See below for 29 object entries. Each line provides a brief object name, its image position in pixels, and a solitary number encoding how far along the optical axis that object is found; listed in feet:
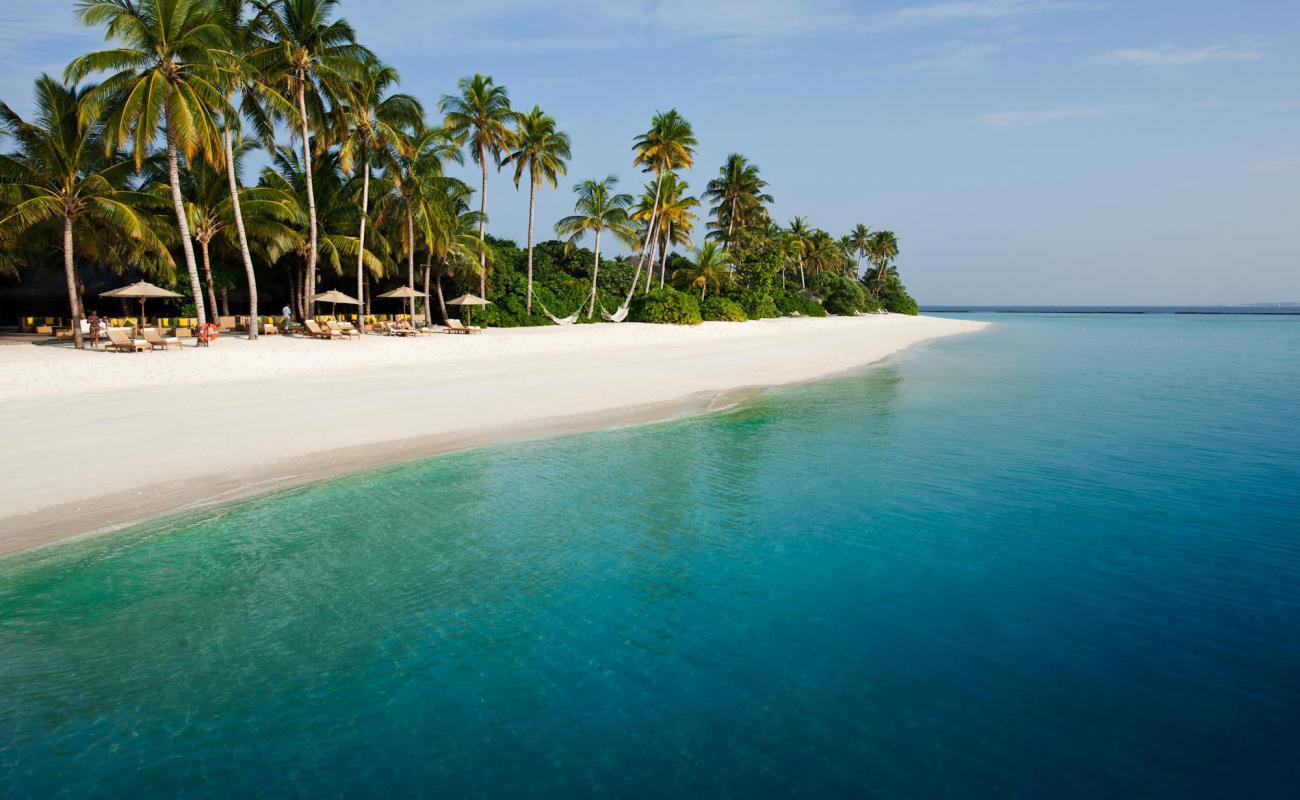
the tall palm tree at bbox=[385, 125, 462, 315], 98.12
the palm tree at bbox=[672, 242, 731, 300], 155.84
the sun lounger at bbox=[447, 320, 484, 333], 103.04
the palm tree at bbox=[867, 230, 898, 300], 287.07
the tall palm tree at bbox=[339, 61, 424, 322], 91.61
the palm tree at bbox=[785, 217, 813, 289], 234.17
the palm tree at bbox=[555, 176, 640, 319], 125.90
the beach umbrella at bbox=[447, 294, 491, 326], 104.99
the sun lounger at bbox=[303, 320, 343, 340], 86.43
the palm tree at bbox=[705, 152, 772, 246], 190.08
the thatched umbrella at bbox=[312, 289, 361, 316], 94.22
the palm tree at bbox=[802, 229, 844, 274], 238.07
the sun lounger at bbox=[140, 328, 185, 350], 66.85
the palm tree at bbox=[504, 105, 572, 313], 114.11
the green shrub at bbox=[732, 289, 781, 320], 162.44
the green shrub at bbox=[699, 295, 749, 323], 144.46
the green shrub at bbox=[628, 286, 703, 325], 131.03
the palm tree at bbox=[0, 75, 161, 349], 72.49
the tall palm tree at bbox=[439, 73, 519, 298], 108.06
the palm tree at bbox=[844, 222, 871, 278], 289.53
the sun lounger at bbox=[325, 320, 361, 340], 86.94
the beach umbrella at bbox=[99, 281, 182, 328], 80.07
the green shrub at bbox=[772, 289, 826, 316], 188.96
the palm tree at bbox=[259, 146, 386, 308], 100.89
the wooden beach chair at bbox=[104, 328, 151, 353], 64.80
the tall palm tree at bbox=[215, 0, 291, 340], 76.72
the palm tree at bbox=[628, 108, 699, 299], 135.03
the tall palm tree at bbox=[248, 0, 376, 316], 82.79
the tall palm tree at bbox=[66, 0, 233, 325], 66.33
